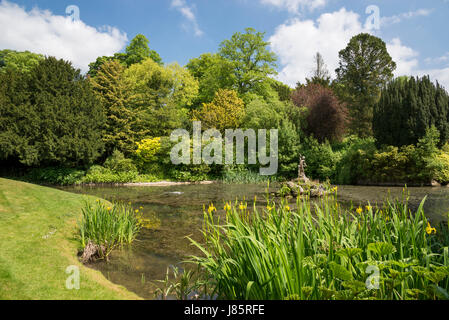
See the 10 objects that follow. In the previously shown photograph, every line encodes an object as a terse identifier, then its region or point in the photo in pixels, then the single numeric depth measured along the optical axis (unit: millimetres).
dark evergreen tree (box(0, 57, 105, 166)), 16828
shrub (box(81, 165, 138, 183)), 18189
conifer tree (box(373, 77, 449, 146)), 14273
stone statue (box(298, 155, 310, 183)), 12125
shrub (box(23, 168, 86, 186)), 17938
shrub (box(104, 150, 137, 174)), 19203
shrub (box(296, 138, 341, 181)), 16969
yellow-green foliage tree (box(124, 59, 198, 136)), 22234
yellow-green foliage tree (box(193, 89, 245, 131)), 21978
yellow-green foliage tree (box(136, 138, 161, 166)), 19906
